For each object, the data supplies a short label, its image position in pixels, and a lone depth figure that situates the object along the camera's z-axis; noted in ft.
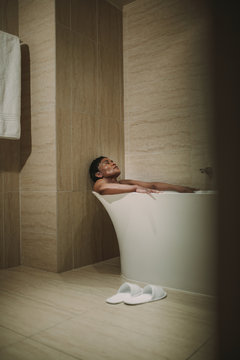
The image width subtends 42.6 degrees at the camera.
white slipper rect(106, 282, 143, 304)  5.48
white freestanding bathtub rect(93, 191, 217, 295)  5.65
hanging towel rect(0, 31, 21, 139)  7.00
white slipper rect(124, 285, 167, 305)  5.35
